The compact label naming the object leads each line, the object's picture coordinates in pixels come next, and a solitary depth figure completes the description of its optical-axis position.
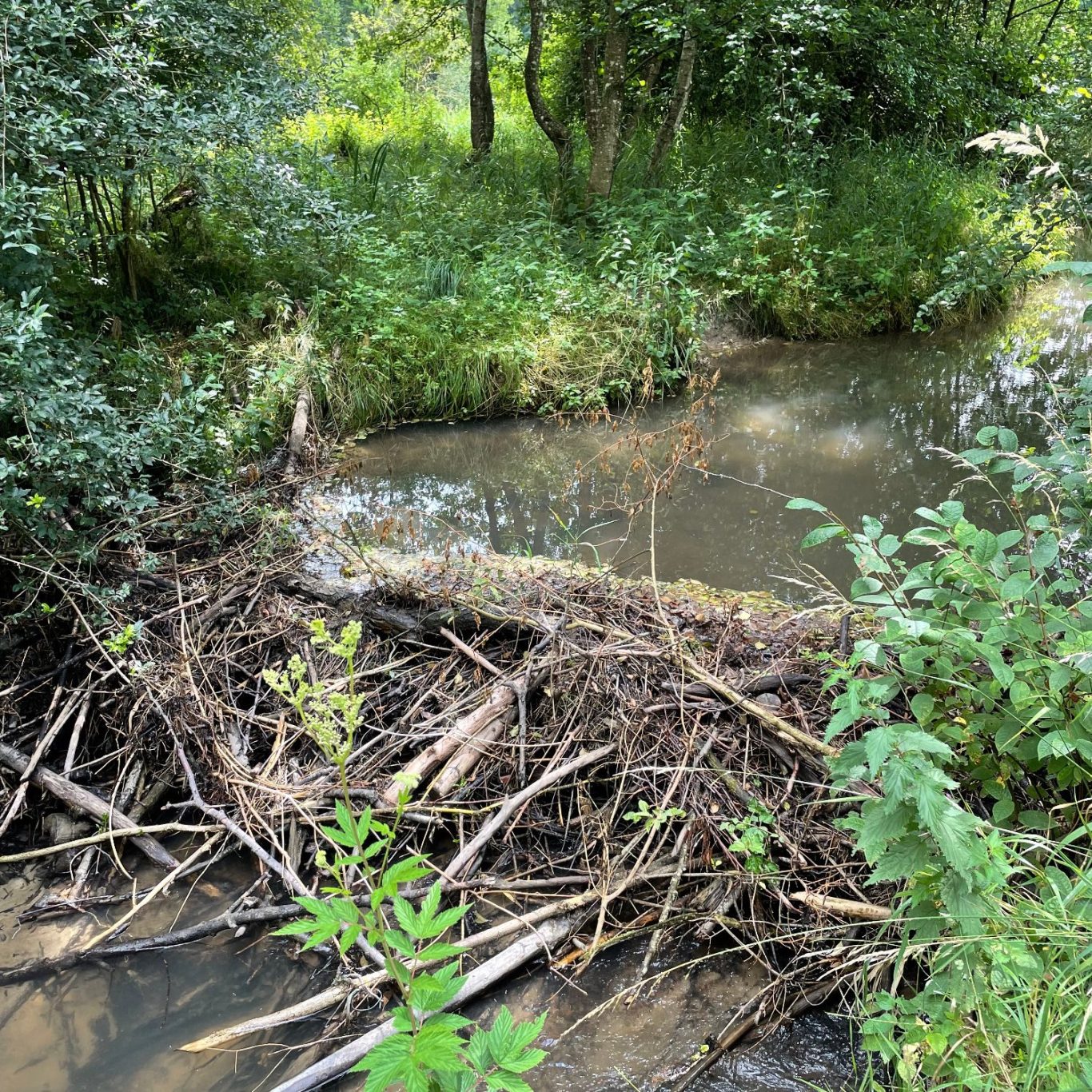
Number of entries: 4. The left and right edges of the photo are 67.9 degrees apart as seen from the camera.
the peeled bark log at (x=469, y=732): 2.57
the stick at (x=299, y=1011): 2.04
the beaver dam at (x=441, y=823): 2.06
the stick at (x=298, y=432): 4.93
